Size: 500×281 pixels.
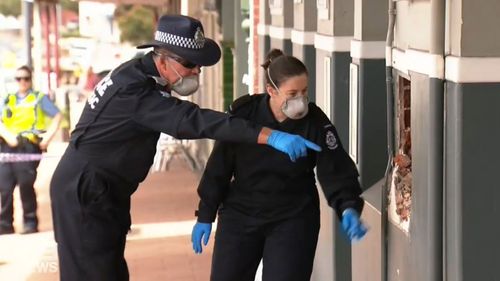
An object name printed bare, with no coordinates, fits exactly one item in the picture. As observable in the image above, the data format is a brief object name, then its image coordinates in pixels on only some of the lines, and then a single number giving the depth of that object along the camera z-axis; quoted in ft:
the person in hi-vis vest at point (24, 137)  49.24
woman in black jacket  22.77
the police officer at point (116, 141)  21.58
